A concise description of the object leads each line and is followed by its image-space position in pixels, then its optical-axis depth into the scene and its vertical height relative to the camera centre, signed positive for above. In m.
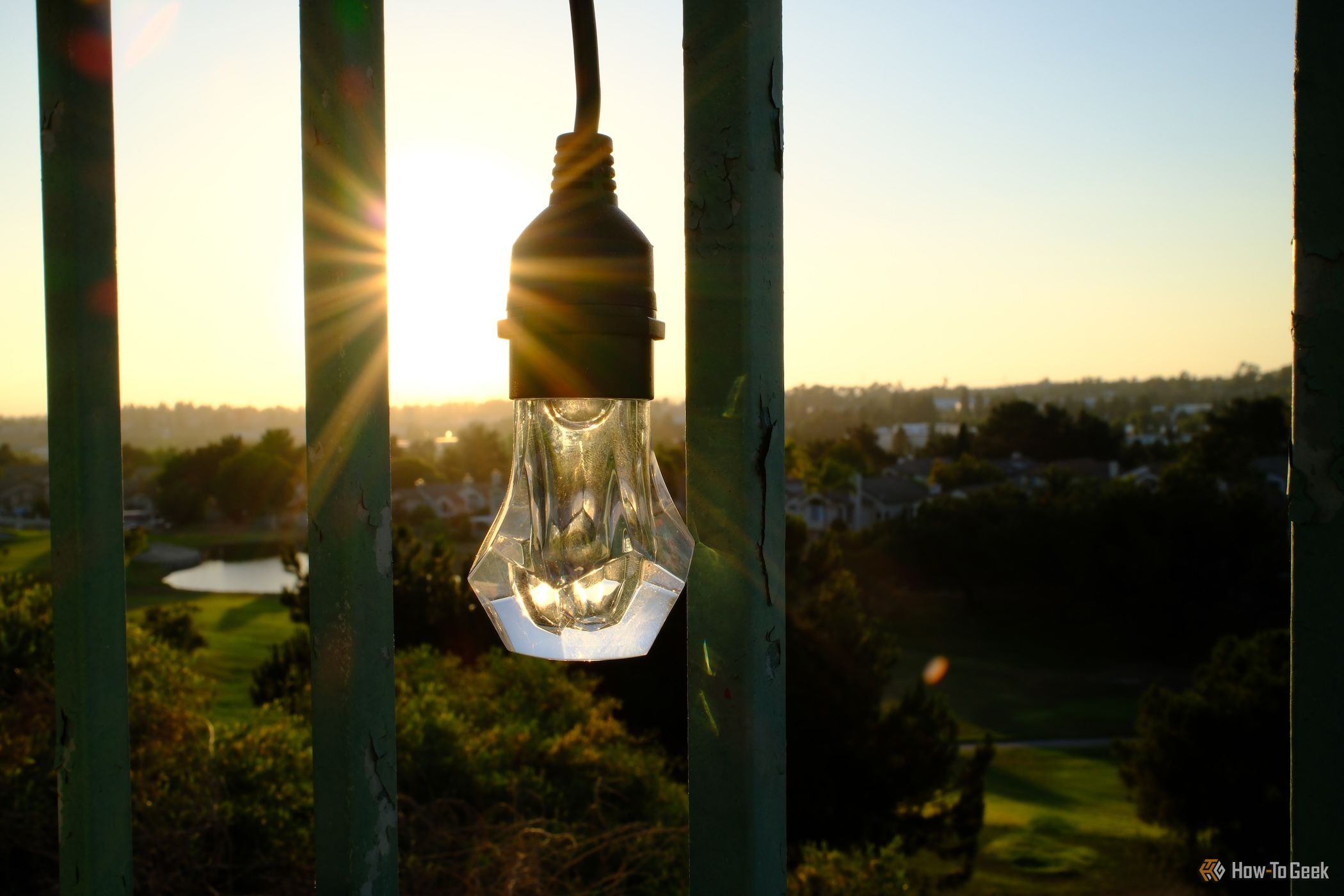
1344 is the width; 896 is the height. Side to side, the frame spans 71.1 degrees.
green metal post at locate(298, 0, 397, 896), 0.60 +0.02
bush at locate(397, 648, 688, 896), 4.76 -2.62
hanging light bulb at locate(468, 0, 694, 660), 0.54 -0.01
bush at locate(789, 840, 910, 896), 6.91 -3.45
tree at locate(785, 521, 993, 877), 10.66 -3.91
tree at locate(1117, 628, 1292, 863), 11.02 -4.14
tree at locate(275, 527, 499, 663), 12.38 -2.44
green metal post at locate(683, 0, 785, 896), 0.54 +0.00
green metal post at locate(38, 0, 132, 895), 0.69 +0.01
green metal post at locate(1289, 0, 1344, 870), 0.54 +0.00
